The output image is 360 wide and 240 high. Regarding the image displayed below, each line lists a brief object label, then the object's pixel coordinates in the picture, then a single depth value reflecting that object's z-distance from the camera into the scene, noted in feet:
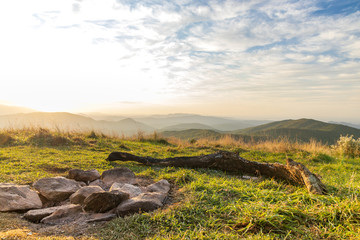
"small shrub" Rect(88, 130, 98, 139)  45.34
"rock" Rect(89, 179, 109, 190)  16.63
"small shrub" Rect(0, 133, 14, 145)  33.94
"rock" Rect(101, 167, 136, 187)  17.19
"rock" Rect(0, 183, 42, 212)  12.25
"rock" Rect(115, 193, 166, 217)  11.40
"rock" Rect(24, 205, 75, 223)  11.62
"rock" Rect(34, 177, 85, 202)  14.15
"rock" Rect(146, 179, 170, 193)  14.21
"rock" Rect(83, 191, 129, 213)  11.66
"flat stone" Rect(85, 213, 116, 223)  10.86
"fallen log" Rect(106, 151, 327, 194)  13.47
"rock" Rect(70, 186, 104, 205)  13.15
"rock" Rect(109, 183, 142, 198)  13.73
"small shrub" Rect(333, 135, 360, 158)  38.35
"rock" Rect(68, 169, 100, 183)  17.58
